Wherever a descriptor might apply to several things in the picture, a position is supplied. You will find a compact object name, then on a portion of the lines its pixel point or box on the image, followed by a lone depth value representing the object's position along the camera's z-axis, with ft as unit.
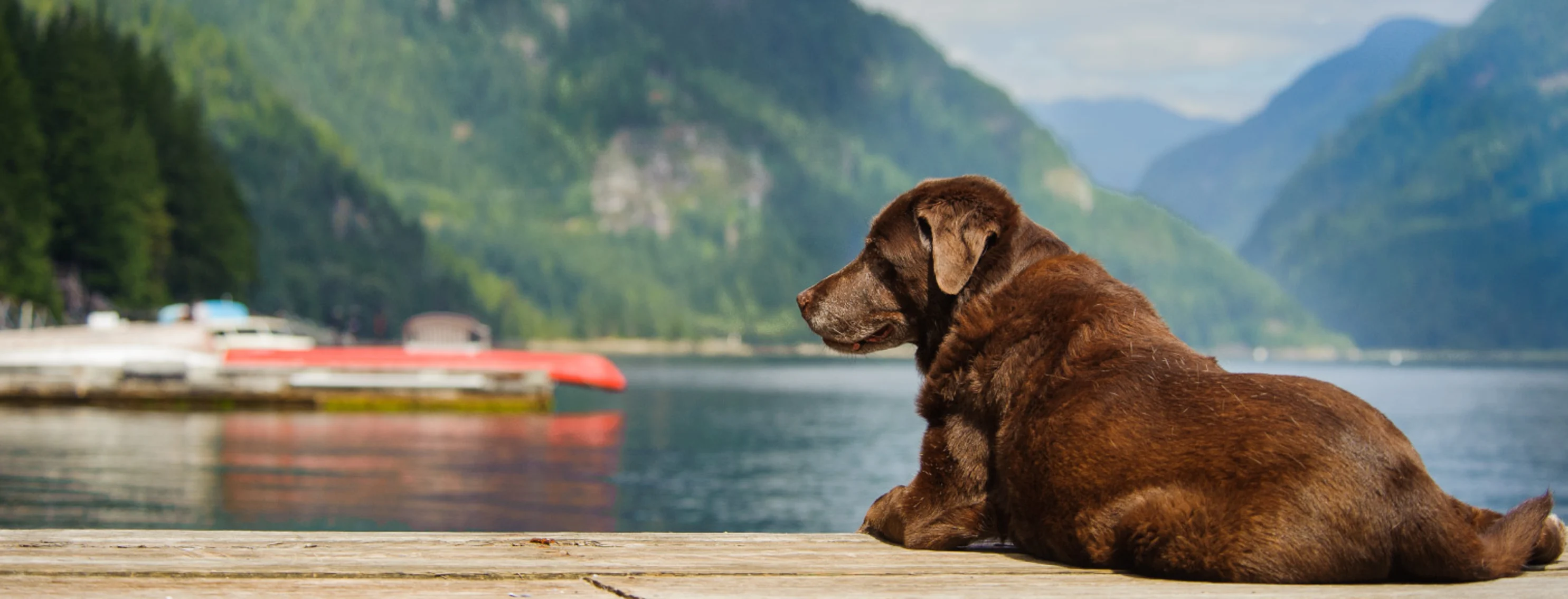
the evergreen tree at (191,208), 297.94
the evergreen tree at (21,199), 231.09
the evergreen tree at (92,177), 260.62
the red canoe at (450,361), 190.70
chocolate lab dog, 13.67
